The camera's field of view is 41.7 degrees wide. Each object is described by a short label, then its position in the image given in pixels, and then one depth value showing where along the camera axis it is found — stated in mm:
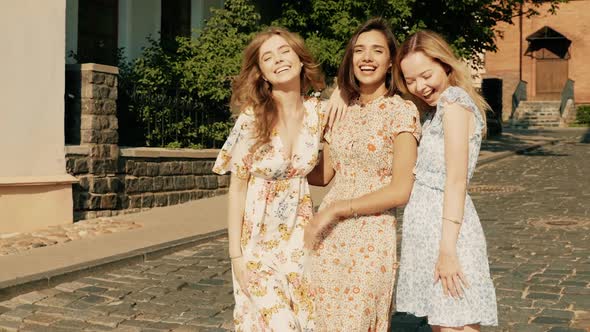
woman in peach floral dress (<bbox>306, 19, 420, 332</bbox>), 3293
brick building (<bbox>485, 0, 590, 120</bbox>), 43969
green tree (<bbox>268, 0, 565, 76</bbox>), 16656
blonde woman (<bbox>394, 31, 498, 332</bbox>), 3121
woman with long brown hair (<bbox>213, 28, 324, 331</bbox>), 3445
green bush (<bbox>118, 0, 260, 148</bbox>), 12305
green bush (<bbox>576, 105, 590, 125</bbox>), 39844
